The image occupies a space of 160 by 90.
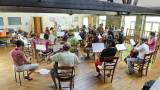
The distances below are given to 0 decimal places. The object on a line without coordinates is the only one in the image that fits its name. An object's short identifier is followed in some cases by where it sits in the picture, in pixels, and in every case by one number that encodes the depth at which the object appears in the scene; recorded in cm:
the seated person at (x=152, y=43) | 587
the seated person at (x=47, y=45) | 585
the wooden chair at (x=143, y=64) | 495
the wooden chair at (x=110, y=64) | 443
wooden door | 1140
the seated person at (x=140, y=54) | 490
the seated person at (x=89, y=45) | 670
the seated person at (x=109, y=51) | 460
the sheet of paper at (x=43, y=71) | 517
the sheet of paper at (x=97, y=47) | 564
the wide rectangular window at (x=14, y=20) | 1039
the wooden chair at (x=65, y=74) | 365
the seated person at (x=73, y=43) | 664
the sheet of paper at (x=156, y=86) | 165
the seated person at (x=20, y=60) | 419
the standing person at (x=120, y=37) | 838
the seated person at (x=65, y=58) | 372
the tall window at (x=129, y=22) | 1170
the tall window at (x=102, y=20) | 1341
